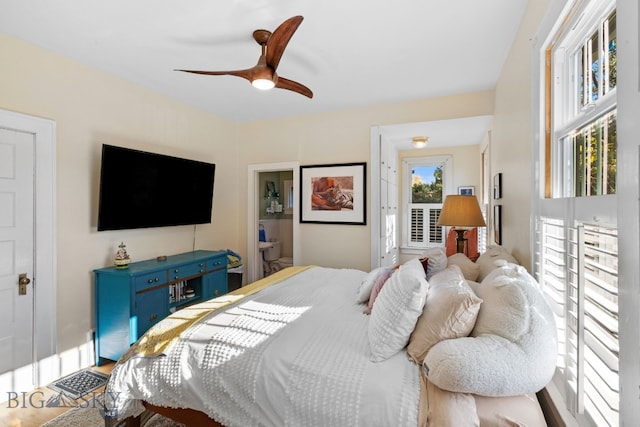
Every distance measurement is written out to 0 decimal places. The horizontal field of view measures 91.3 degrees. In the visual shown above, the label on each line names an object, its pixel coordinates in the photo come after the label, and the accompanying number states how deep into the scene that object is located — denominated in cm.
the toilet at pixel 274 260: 582
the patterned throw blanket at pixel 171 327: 170
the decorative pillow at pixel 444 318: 134
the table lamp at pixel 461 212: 275
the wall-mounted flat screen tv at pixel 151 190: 282
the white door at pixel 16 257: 231
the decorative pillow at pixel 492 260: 191
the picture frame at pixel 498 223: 275
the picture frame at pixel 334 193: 399
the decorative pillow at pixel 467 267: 214
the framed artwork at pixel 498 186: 273
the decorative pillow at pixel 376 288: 203
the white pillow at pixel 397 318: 145
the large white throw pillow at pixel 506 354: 113
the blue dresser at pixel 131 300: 272
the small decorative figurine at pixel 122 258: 293
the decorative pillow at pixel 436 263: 211
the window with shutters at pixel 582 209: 95
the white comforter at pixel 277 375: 125
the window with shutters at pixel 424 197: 550
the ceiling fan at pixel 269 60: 187
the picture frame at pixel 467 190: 521
